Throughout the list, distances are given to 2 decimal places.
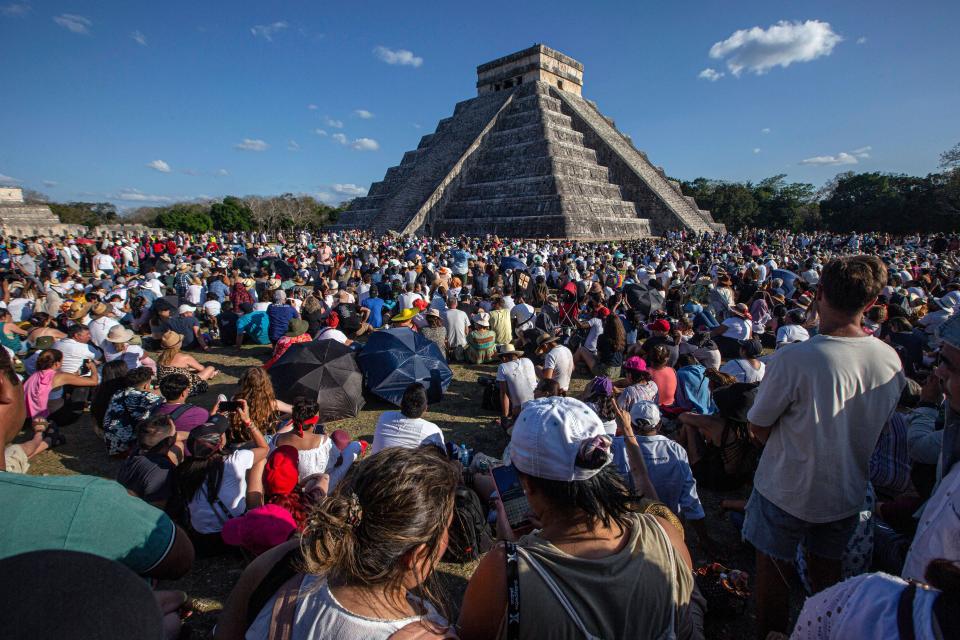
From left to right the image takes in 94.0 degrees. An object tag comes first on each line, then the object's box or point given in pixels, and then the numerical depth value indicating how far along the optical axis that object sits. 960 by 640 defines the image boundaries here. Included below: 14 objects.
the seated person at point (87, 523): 1.50
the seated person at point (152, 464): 3.66
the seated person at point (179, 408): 4.61
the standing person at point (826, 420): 2.29
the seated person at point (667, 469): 3.53
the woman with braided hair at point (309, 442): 4.11
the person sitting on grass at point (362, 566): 1.32
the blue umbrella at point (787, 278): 11.39
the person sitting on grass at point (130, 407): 5.06
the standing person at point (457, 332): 8.94
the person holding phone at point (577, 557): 1.36
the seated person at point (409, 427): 4.18
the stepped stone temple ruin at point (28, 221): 35.06
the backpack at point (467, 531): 3.47
